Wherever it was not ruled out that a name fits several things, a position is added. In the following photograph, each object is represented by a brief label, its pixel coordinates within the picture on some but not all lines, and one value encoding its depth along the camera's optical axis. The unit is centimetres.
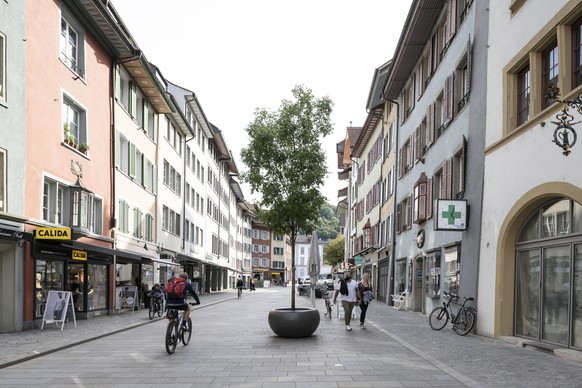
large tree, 1841
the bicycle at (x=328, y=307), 2168
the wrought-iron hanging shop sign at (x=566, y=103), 858
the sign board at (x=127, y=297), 2545
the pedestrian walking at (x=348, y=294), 1727
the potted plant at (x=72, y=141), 2078
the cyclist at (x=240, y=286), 4422
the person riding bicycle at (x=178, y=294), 1276
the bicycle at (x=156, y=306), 2235
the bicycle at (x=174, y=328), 1209
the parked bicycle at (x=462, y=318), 1609
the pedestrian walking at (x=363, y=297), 1829
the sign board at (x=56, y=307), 1688
